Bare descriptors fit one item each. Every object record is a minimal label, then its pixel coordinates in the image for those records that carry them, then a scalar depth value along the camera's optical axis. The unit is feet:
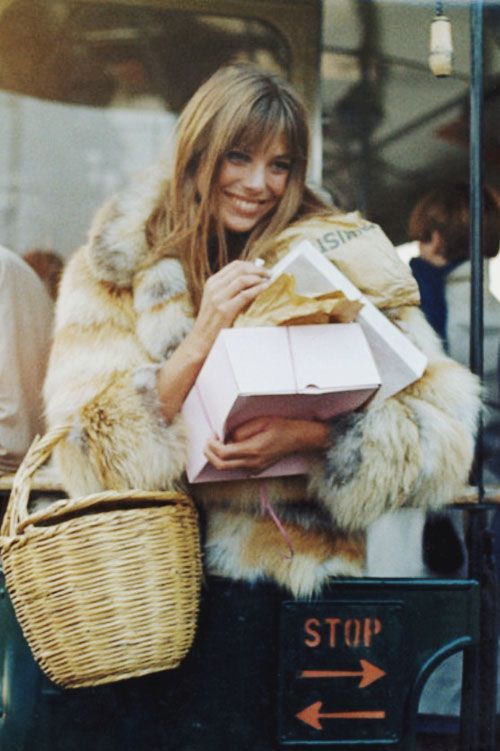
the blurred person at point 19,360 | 9.42
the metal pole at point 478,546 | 8.92
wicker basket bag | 7.43
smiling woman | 7.94
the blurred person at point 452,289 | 9.86
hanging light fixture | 8.94
